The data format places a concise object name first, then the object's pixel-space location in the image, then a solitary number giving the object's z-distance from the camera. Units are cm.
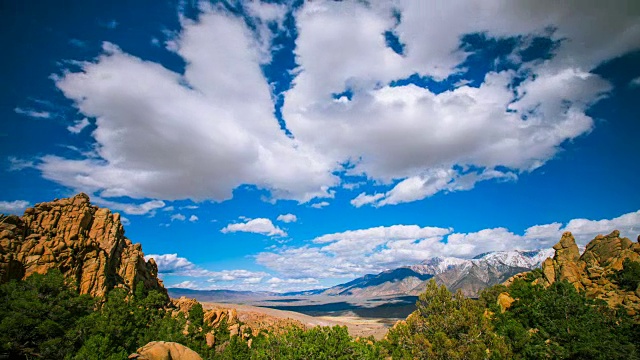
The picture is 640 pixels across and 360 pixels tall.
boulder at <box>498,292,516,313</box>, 6171
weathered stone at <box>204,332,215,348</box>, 6494
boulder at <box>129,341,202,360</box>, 3272
